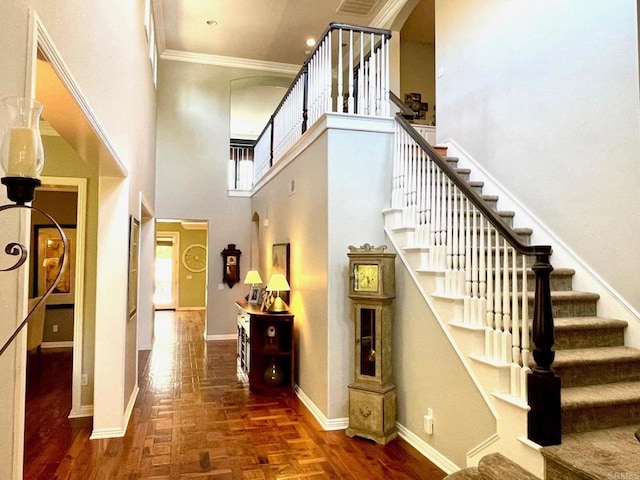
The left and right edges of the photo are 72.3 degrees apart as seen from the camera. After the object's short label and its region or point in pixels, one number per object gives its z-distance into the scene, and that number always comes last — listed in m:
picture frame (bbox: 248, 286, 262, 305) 6.42
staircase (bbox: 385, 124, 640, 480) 2.21
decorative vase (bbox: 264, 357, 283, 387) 5.07
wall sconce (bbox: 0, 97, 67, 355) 1.15
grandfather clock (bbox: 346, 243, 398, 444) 3.61
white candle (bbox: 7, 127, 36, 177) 1.15
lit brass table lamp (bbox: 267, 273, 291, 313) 5.09
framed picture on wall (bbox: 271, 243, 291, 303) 5.49
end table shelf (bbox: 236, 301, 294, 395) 5.02
